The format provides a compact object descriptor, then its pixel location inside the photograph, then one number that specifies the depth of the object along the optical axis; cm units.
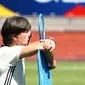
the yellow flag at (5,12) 4394
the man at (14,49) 703
